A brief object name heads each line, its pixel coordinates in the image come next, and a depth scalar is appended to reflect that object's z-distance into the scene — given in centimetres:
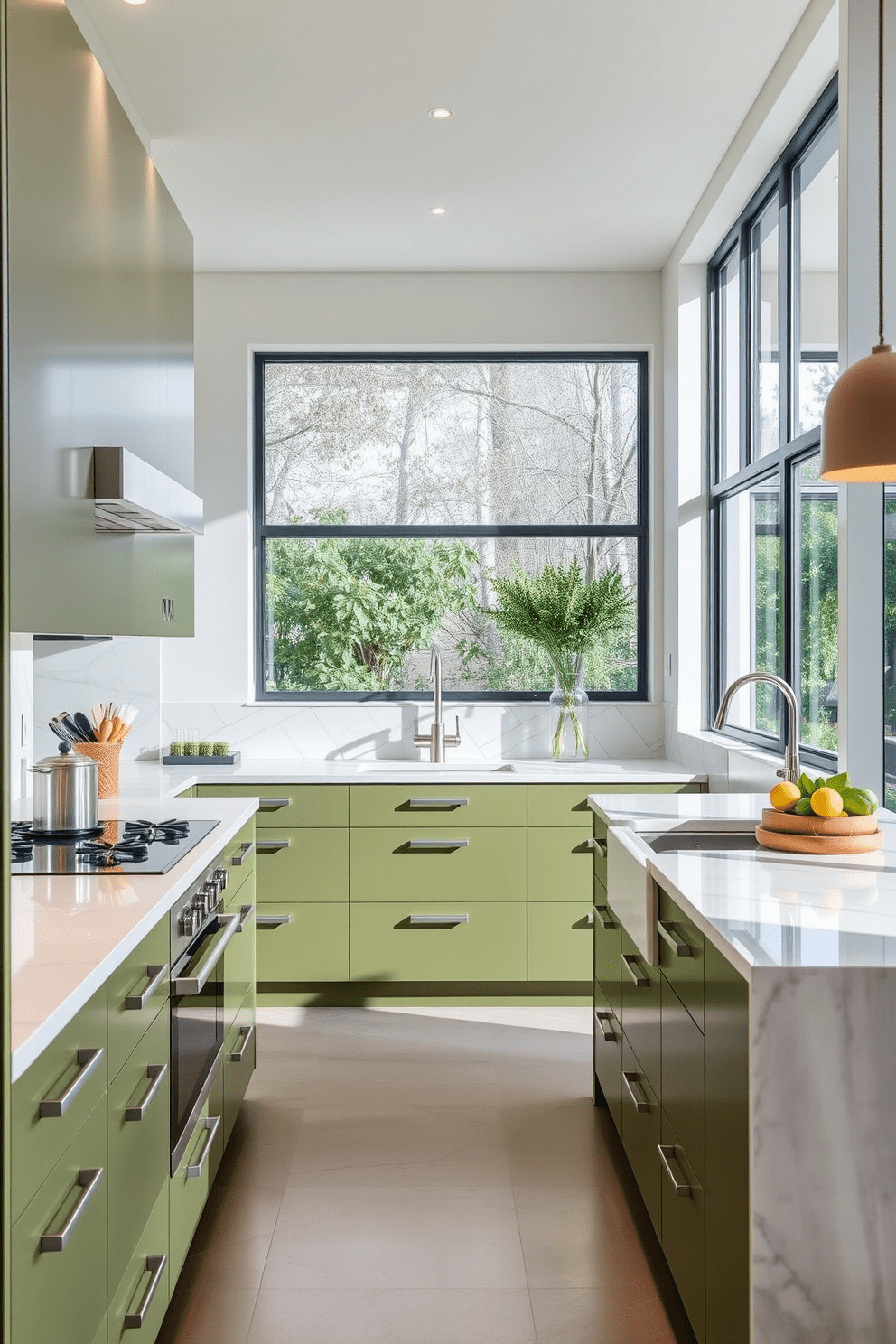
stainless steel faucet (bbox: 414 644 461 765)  467
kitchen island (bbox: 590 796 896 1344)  150
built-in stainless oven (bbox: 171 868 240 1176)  217
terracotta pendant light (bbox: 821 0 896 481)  193
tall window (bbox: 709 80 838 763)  327
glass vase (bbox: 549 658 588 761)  468
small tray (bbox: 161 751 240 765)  438
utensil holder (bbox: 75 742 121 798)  327
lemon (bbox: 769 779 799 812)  238
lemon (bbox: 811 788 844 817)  228
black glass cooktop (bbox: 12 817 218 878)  230
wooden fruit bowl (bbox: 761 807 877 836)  228
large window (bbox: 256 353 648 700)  500
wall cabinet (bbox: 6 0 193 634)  184
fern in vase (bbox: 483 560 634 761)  470
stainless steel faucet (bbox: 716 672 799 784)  254
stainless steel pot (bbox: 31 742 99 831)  256
